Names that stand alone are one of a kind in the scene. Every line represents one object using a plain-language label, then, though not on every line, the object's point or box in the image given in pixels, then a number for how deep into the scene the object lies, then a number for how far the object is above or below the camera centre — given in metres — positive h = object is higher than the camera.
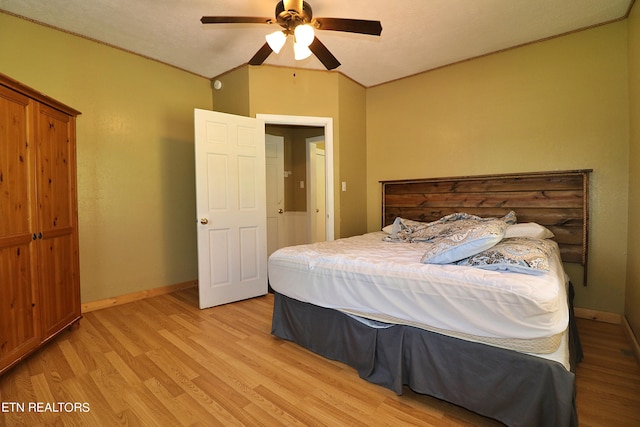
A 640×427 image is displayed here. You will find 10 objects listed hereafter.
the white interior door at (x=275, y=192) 4.63 +0.14
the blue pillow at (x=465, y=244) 1.58 -0.24
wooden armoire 1.81 -0.12
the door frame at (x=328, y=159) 3.54 +0.50
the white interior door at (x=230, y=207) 3.02 -0.06
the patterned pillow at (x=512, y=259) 1.46 -0.31
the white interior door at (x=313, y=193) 4.85 +0.13
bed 1.28 -0.62
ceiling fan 1.92 +1.16
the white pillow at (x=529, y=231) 2.49 -0.28
